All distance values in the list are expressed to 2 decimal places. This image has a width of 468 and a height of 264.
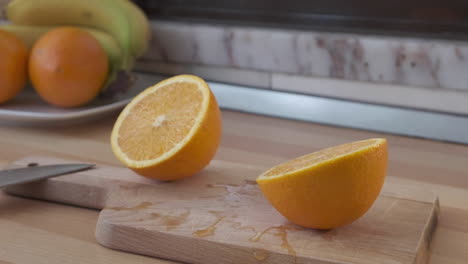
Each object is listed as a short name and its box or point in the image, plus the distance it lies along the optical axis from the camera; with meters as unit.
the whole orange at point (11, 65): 0.88
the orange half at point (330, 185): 0.60
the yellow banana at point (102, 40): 0.94
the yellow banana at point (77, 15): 0.97
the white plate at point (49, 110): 0.86
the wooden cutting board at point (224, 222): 0.61
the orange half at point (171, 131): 0.68
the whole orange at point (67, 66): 0.87
